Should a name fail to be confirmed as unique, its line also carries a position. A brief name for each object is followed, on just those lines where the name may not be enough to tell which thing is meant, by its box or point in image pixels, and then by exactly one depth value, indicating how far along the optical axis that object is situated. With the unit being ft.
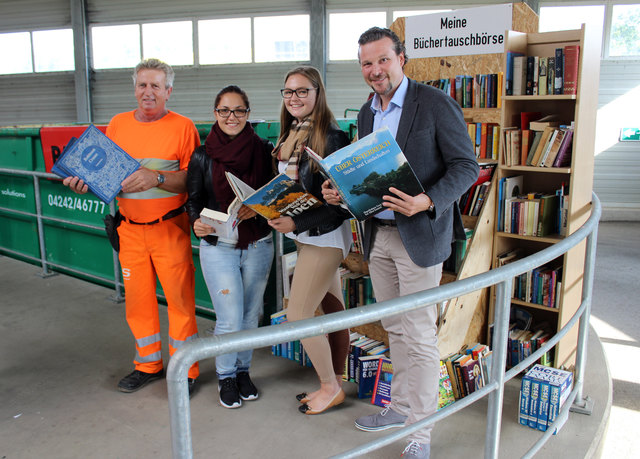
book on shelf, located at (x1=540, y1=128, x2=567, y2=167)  10.11
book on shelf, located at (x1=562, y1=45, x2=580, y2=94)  9.82
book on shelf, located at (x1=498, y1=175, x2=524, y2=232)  10.91
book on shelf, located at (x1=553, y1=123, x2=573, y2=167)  10.04
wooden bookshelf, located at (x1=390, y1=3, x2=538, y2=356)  9.82
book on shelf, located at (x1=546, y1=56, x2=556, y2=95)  10.14
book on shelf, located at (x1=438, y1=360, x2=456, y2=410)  9.20
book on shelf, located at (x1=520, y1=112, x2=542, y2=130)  10.87
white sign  11.93
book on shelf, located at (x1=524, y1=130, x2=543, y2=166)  10.50
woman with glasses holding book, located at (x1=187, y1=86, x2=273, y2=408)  8.32
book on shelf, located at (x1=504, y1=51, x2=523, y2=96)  10.61
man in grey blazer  6.59
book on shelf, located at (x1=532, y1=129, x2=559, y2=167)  10.18
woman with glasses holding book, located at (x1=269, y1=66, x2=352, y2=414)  7.60
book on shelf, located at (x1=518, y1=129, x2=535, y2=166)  10.65
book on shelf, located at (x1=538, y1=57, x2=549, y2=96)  10.24
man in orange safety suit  8.89
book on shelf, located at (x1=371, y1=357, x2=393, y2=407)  9.18
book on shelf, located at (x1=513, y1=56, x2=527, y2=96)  10.50
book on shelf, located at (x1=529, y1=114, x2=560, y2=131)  10.45
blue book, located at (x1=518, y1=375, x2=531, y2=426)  8.86
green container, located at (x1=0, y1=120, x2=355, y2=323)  15.78
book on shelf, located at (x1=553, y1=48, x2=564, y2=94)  10.03
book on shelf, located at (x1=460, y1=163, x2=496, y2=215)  10.88
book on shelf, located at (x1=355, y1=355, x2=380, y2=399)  9.48
